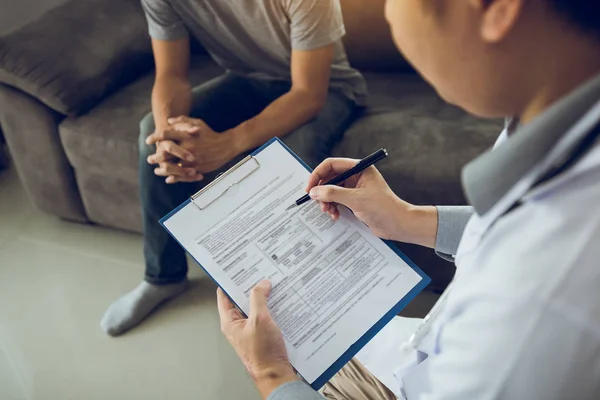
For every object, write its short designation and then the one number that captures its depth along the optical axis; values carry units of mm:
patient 1363
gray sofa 1432
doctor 397
